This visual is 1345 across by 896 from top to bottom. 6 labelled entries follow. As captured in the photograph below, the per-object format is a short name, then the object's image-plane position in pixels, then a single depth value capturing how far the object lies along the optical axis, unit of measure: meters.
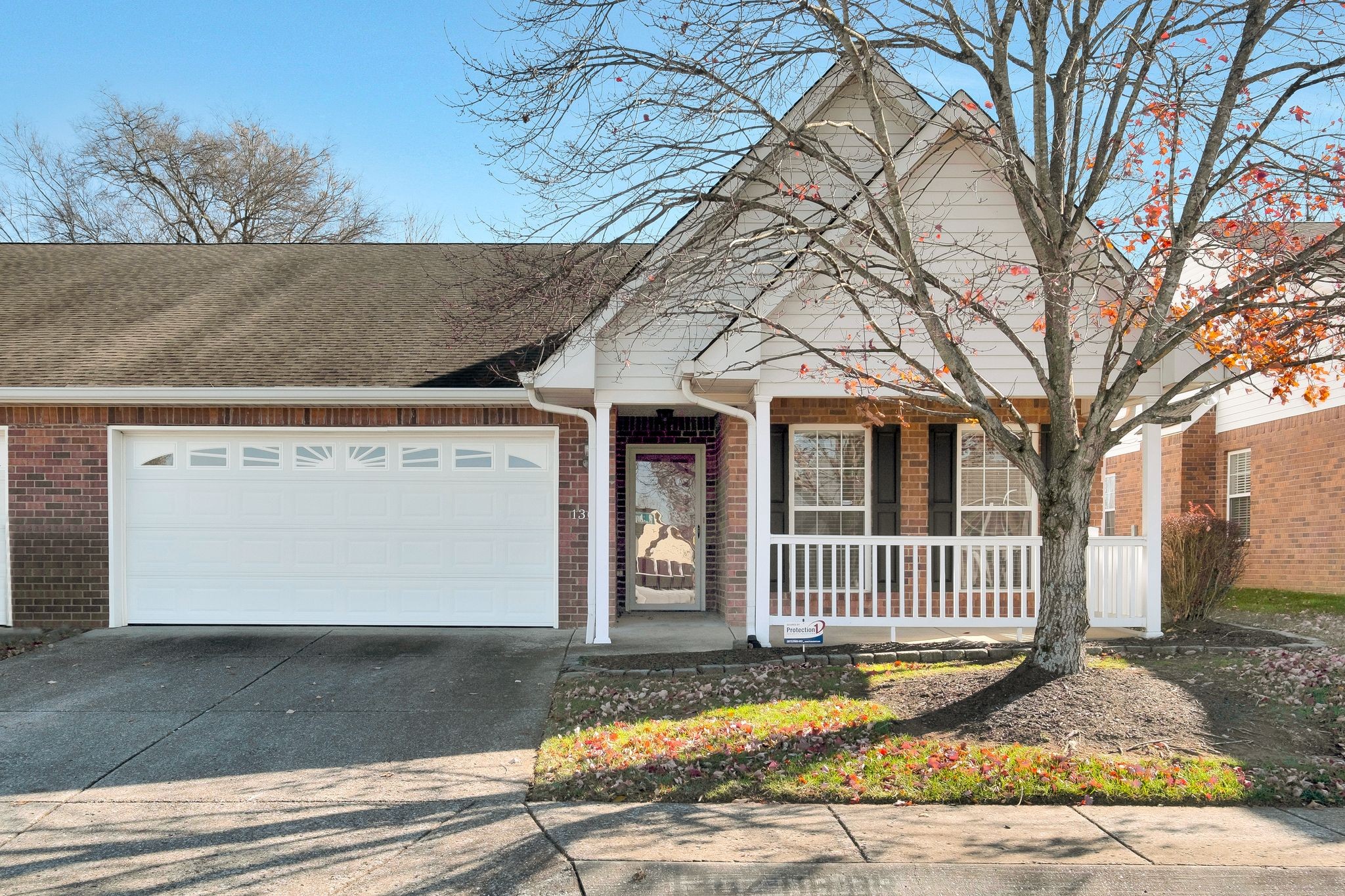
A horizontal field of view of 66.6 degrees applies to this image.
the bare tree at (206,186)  27.92
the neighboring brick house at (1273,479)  14.55
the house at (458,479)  10.34
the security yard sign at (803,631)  9.48
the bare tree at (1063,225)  7.33
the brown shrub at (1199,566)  11.31
